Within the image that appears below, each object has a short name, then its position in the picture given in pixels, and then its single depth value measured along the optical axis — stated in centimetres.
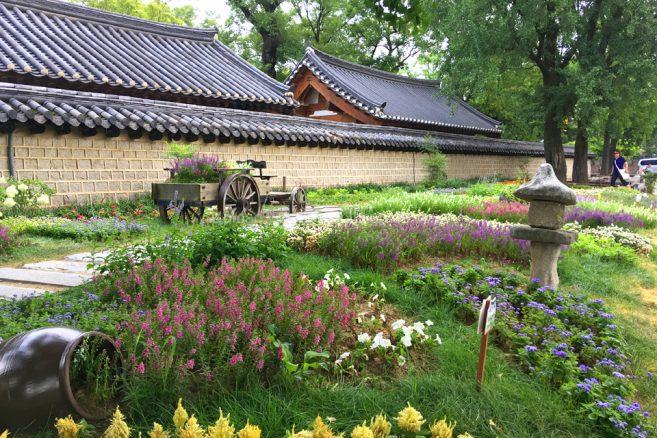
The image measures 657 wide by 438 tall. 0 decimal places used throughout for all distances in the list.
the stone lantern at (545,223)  447
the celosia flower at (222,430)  188
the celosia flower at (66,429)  203
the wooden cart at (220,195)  808
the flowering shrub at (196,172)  859
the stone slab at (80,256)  574
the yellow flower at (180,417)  198
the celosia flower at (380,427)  216
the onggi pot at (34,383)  216
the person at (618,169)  2181
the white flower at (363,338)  328
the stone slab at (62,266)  524
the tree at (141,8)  2391
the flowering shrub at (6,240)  609
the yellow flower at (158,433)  195
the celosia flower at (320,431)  194
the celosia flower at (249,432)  187
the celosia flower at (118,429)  202
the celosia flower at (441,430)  214
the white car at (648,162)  3538
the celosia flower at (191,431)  187
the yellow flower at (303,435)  199
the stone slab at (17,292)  404
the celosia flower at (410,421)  221
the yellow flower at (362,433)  197
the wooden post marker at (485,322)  264
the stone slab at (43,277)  468
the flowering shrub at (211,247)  437
